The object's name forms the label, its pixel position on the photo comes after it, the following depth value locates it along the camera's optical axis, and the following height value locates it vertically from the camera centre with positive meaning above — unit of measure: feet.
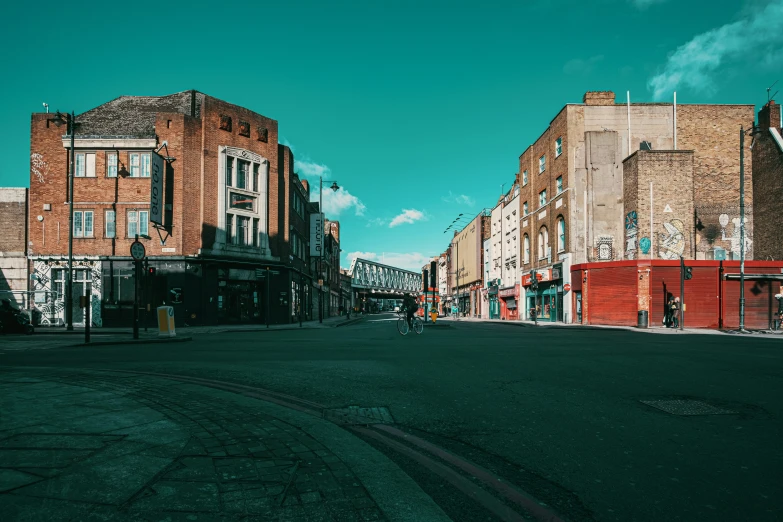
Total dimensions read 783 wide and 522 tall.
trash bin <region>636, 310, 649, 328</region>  86.87 -7.69
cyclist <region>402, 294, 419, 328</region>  66.33 -4.02
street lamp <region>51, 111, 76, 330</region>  75.73 +3.84
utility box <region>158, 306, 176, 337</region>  60.95 -5.55
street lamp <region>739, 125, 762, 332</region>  75.87 +0.72
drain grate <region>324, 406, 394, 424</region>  16.03 -4.67
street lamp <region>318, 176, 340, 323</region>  129.21 +21.94
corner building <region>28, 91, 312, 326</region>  94.12 +13.20
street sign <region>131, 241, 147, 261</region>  55.96 +3.04
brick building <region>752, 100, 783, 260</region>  100.32 +18.85
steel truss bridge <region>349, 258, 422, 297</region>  317.67 -1.21
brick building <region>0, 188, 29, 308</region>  94.22 +7.02
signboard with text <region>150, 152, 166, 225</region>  88.34 +15.92
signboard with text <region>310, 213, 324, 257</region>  146.82 +12.54
